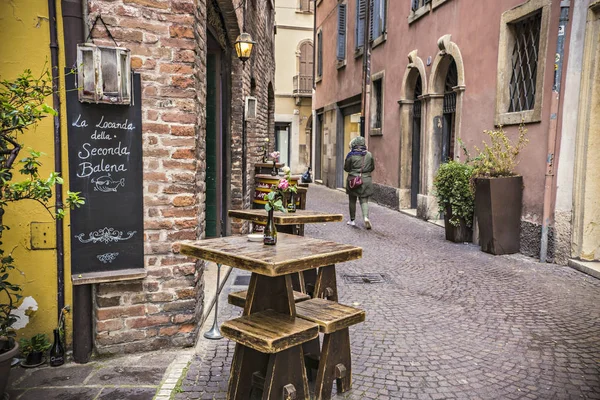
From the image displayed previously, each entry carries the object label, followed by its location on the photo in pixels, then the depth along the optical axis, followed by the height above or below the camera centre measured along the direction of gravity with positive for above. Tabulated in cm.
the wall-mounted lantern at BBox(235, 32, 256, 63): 671 +139
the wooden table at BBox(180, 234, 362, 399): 274 -60
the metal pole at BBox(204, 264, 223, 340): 396 -139
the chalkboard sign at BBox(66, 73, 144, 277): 339 -21
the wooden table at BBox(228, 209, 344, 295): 442 -58
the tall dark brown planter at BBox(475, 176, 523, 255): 714 -76
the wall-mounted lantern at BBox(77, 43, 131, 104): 325 +49
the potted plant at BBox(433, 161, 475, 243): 787 -66
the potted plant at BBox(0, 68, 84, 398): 262 -11
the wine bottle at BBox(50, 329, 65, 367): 343 -135
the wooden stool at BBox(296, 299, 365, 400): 302 -115
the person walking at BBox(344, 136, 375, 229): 936 -28
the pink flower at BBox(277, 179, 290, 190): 344 -21
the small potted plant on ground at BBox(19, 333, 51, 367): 341 -132
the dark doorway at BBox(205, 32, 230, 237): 671 +18
